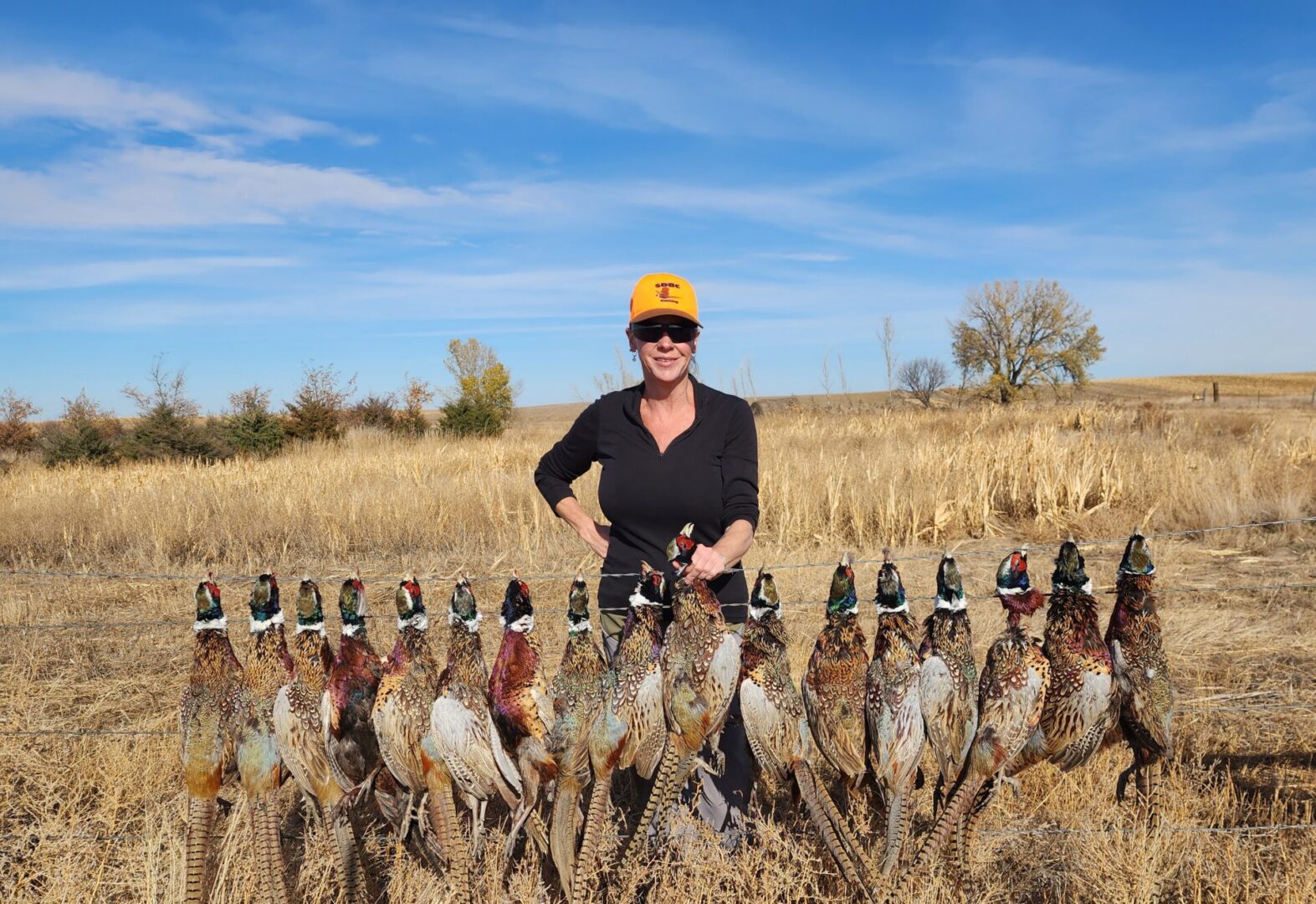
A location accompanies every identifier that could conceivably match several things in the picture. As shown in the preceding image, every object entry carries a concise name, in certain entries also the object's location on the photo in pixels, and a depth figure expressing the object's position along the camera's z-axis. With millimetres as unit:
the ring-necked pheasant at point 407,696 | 2414
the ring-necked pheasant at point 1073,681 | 2520
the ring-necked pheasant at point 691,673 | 2441
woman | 3016
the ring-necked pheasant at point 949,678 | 2473
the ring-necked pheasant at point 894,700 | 2471
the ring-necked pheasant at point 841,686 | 2527
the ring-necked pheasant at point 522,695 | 2443
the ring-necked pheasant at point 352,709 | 2510
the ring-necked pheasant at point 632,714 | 2471
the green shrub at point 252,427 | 21062
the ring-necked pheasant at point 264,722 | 2422
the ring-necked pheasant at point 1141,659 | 2639
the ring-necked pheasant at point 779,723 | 2508
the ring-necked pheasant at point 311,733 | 2451
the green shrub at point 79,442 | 20156
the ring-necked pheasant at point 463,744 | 2412
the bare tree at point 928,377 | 40562
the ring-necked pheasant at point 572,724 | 2475
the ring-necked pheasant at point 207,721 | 2445
